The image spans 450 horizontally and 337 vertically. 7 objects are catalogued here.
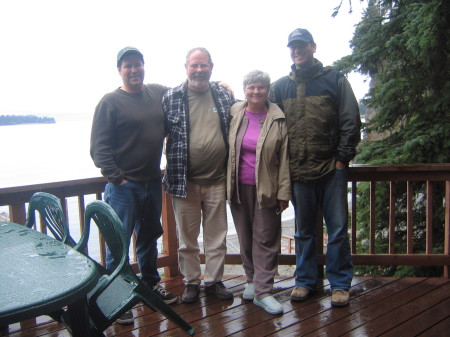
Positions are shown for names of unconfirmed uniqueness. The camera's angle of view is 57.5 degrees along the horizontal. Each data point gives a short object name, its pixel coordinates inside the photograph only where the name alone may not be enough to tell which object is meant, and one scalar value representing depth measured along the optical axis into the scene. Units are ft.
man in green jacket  8.05
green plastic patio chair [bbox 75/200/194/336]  5.15
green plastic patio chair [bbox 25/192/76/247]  6.29
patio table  3.78
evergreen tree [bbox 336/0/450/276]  11.97
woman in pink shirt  8.02
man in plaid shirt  8.25
